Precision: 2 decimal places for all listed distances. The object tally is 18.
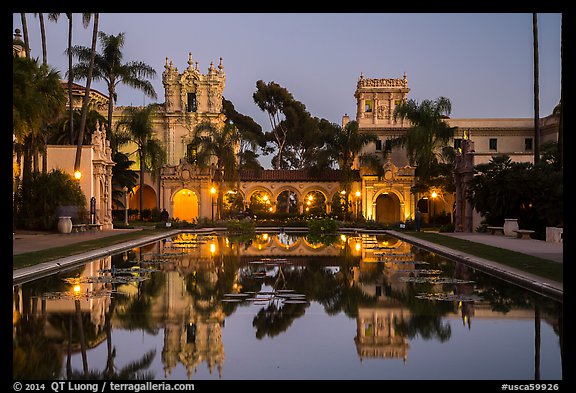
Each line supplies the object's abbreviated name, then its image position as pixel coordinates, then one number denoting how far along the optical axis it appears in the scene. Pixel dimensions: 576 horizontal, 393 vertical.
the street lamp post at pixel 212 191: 62.84
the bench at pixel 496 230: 38.36
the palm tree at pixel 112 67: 50.78
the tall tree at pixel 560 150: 32.72
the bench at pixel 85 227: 40.68
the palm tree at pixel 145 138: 55.50
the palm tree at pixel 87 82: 42.72
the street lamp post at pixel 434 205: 66.22
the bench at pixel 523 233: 33.42
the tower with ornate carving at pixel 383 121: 69.12
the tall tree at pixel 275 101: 86.56
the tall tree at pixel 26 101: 25.72
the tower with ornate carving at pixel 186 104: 73.25
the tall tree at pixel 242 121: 91.19
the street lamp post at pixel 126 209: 53.20
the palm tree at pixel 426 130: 55.41
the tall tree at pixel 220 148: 57.91
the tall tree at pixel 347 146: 62.12
